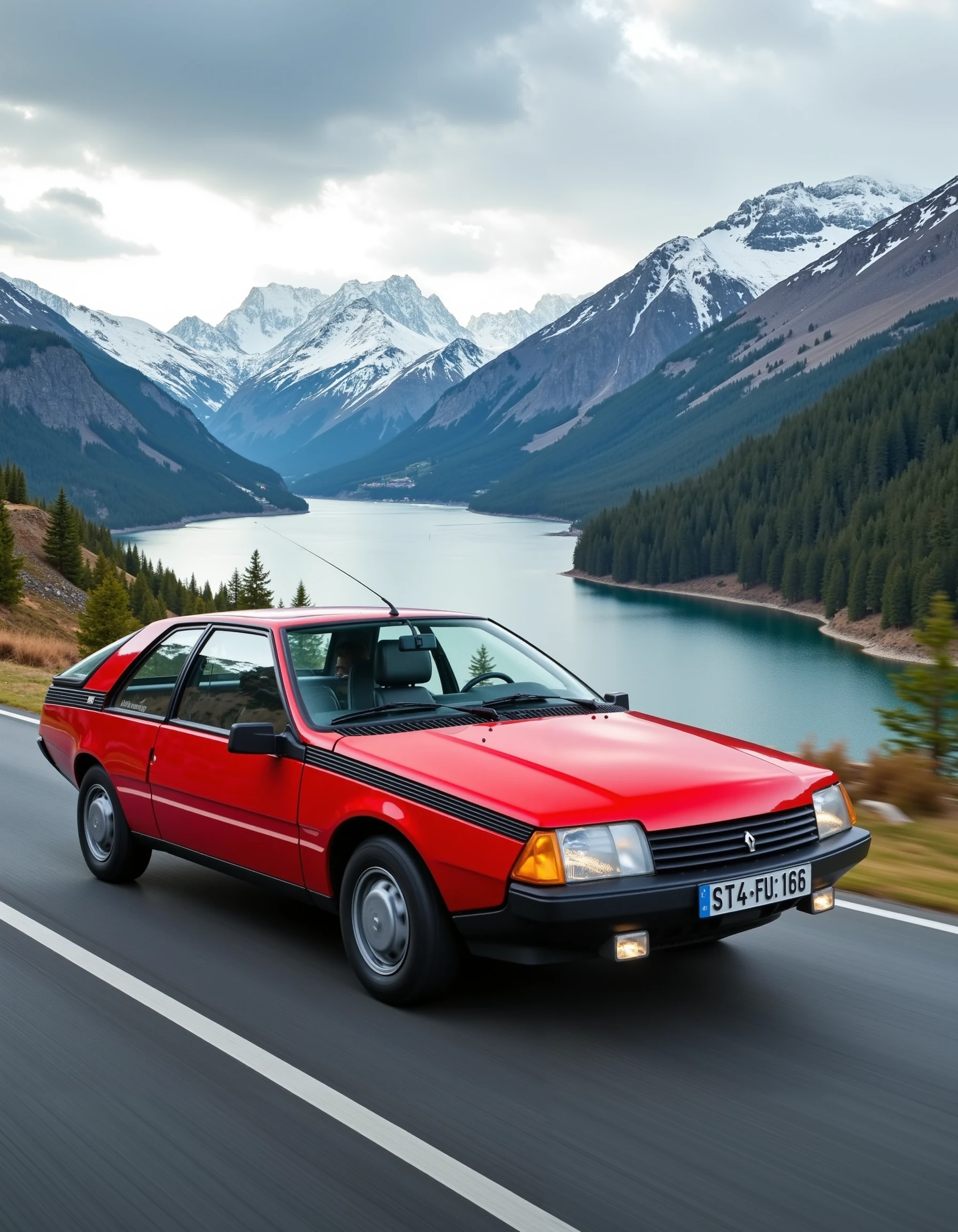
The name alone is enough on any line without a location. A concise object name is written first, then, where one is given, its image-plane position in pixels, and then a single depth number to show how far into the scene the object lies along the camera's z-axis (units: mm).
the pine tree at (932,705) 9680
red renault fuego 4117
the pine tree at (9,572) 54688
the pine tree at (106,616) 55875
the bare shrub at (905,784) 8875
